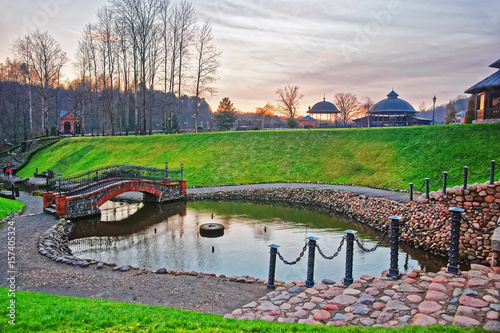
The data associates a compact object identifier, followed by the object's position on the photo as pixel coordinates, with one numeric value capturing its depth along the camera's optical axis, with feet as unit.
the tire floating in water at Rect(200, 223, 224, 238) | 51.71
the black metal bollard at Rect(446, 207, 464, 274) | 25.89
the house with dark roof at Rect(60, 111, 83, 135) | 198.27
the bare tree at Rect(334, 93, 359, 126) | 265.54
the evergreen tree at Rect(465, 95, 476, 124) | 100.73
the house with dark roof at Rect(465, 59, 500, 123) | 87.51
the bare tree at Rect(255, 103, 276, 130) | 255.29
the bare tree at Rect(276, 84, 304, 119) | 251.19
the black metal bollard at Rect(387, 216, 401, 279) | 27.71
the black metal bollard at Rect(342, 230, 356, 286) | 28.27
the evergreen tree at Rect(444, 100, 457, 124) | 142.10
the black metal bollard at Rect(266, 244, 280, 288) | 29.71
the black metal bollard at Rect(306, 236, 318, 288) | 29.27
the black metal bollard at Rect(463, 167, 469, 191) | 45.51
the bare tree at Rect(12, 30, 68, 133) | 152.25
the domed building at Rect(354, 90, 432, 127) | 148.56
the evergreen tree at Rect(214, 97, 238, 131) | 183.93
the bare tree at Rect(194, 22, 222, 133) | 145.69
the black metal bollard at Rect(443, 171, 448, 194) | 48.55
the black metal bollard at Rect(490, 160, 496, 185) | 42.95
